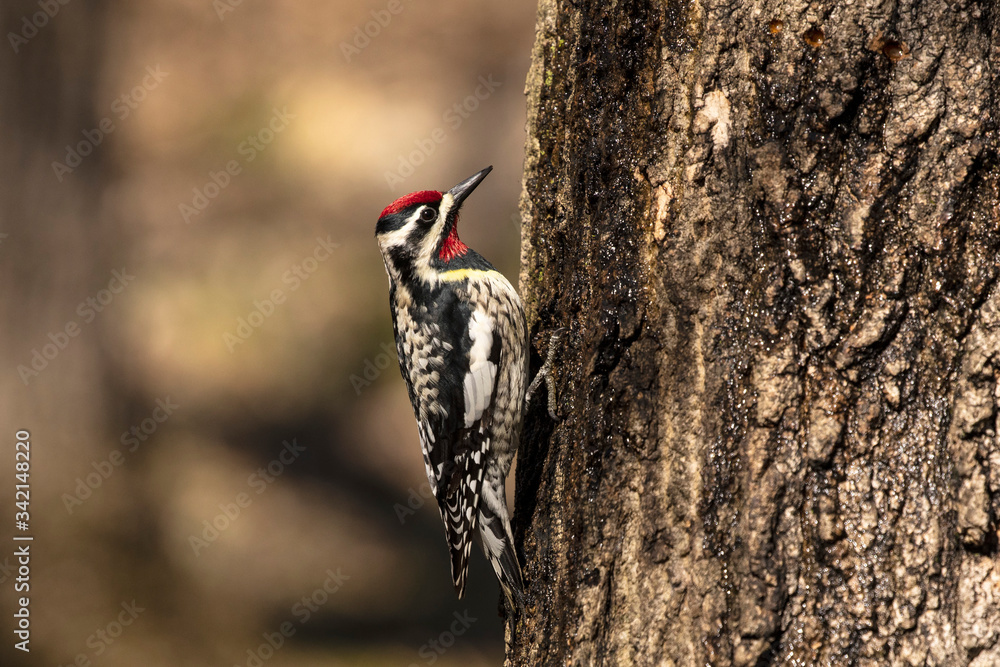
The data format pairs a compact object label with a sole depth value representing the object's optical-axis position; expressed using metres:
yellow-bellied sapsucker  7.53
